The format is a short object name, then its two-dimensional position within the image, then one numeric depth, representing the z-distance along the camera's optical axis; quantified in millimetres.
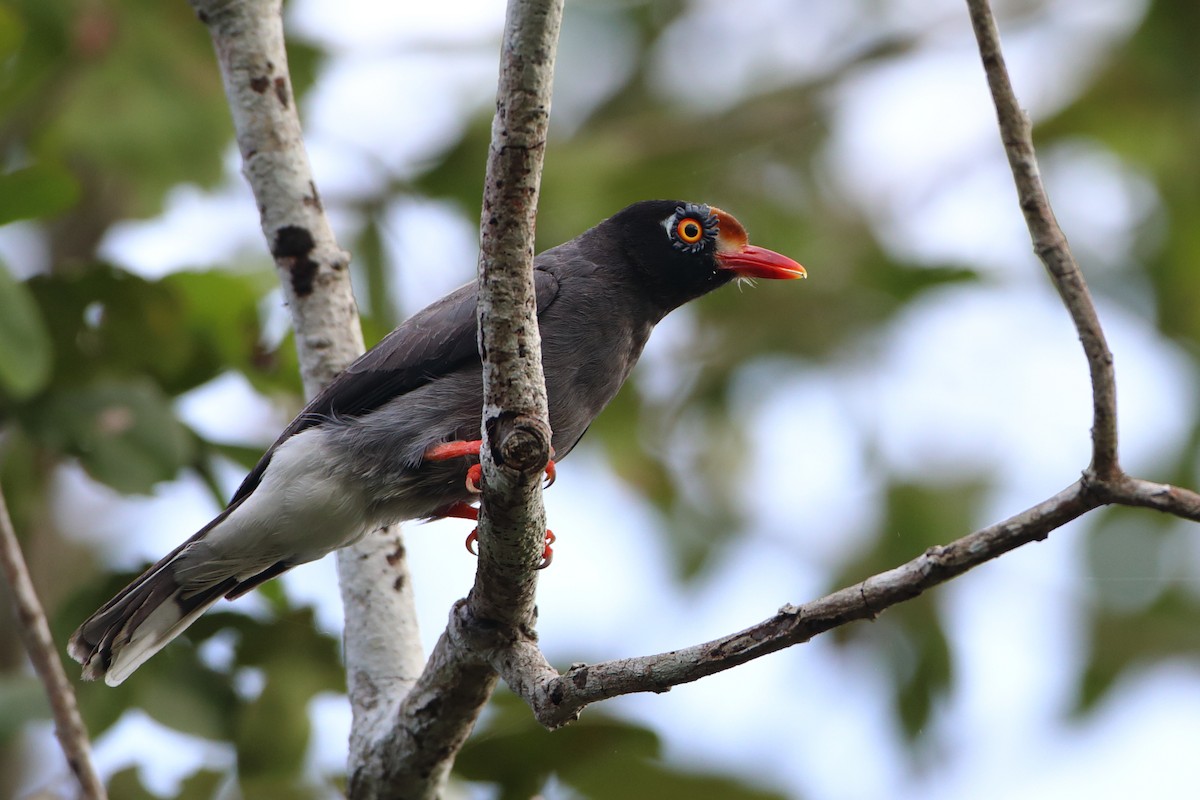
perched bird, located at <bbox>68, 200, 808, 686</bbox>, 8055
